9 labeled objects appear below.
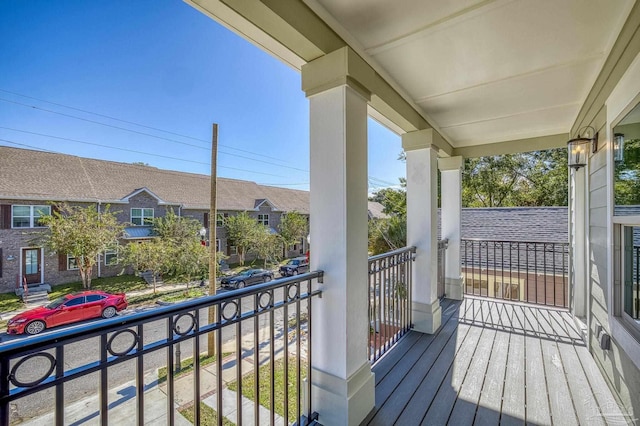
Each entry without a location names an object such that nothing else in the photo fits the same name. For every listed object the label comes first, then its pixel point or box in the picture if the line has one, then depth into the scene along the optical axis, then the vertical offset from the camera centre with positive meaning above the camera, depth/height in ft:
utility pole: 17.60 +0.32
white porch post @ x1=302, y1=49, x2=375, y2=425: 5.47 -0.46
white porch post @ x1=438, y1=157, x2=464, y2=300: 13.90 -0.23
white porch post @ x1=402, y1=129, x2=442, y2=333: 10.00 -0.39
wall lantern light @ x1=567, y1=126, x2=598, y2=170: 8.26 +2.20
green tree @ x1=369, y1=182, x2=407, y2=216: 31.05 +1.89
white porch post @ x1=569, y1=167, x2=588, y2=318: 10.19 -1.29
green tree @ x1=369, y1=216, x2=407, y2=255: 22.31 -1.76
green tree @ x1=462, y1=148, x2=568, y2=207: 46.47 +6.12
